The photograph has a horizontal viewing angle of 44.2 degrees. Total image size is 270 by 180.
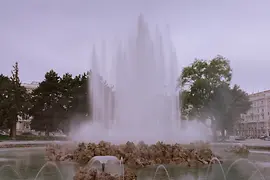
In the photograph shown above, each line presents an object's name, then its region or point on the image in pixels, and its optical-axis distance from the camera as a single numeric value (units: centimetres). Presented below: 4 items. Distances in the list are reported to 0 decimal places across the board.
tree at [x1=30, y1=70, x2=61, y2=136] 5359
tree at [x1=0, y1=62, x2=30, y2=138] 4825
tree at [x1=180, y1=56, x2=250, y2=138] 5034
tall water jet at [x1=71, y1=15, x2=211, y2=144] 2166
